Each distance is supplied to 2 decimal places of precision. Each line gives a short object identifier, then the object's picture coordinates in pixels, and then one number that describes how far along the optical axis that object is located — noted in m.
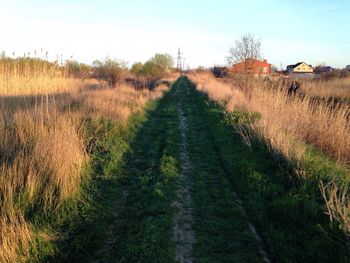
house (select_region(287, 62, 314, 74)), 93.79
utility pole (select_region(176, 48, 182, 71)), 118.16
